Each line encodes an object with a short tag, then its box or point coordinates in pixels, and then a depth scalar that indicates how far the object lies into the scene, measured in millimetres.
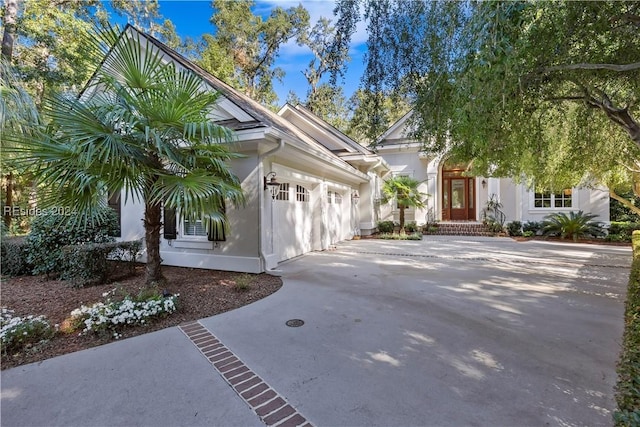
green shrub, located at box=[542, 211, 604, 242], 13026
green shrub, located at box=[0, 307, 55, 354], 3447
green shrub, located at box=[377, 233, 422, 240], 13905
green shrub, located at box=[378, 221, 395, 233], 15956
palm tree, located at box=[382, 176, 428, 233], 14633
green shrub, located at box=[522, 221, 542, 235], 14656
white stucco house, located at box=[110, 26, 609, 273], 7070
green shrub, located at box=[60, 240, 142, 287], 6293
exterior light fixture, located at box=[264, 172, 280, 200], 7172
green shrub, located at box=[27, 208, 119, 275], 7344
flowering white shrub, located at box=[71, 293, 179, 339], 3960
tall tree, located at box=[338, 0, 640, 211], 3252
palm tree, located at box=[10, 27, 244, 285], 4242
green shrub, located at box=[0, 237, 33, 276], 7473
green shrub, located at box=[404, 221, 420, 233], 15969
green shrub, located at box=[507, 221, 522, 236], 14852
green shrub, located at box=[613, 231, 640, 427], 1602
